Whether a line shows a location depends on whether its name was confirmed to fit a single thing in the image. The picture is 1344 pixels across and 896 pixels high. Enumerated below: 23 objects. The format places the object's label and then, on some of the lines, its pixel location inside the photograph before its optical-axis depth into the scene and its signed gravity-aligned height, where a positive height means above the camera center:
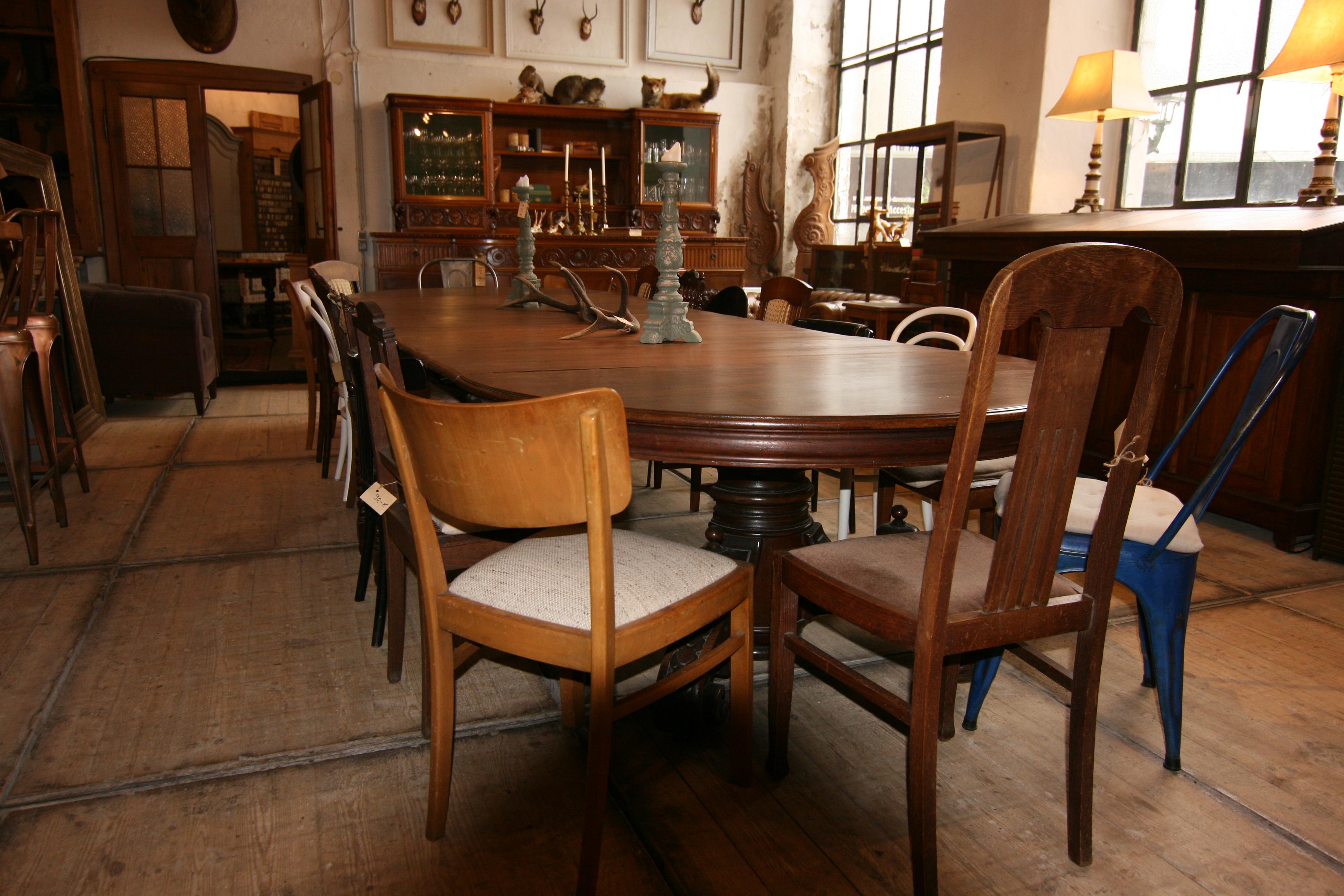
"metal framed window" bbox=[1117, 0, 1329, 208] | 4.27 +0.89
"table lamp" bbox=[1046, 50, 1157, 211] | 3.98 +0.89
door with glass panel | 6.35 +0.58
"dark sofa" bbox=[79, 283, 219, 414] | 4.96 -0.41
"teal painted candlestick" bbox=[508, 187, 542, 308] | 3.71 +0.13
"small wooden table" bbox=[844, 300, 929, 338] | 5.33 -0.19
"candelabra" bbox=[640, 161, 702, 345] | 2.06 -0.01
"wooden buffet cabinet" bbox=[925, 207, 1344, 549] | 2.86 -0.18
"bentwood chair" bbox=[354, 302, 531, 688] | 1.71 -0.52
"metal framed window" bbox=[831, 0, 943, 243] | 6.95 +1.57
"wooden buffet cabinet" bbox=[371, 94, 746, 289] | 6.77 +0.76
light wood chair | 1.13 -0.46
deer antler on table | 2.61 -0.11
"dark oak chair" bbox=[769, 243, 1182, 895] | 1.15 -0.41
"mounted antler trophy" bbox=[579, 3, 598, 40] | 7.37 +2.06
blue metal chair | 1.64 -0.56
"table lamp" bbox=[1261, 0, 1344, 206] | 2.95 +0.78
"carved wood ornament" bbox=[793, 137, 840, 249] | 7.87 +0.67
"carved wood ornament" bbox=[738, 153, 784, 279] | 8.11 +0.54
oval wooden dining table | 1.40 -0.20
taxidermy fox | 7.26 +1.48
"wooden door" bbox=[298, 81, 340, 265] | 6.32 +0.73
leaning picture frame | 3.75 -0.20
